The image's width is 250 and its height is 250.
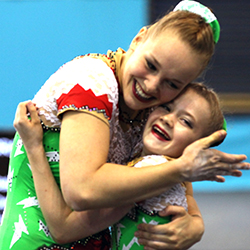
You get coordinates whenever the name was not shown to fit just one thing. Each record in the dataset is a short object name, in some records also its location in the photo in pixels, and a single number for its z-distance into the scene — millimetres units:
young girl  3758
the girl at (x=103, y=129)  3577
